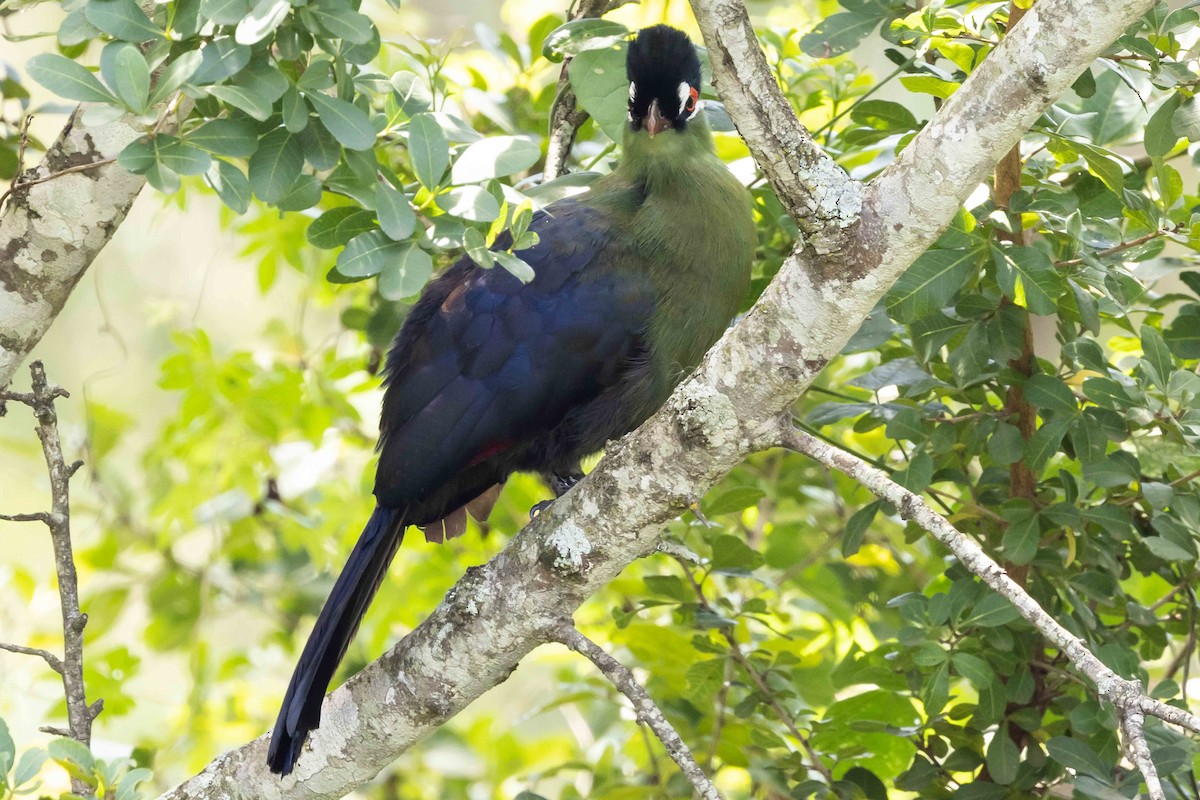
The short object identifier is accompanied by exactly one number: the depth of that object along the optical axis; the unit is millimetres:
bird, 10230
